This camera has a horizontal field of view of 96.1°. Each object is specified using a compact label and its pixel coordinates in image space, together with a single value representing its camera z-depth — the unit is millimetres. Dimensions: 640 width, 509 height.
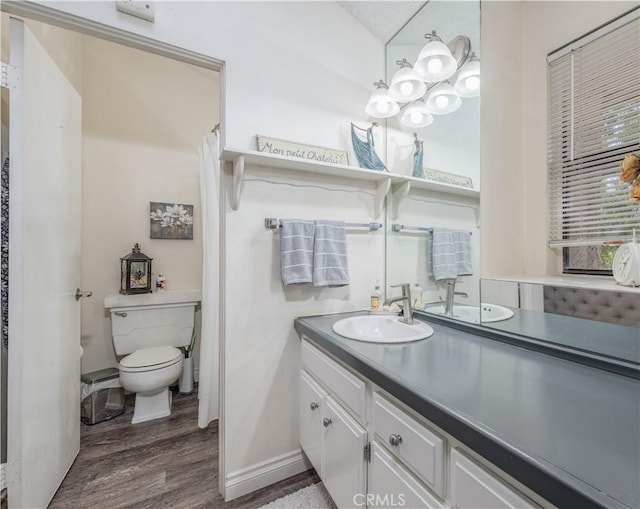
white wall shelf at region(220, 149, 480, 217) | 1344
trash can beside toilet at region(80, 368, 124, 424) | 2000
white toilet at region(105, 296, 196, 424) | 1921
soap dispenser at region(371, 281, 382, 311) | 1717
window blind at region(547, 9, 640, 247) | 1080
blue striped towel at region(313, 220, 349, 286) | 1514
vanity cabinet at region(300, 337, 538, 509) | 642
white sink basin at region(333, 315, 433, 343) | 1349
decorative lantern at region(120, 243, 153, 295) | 2297
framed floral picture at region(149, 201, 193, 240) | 2490
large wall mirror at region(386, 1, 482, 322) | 1401
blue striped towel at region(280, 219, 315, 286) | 1461
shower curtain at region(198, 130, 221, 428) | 1941
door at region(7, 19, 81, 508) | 1124
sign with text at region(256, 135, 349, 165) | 1445
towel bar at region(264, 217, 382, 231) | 1474
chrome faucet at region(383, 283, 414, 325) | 1451
